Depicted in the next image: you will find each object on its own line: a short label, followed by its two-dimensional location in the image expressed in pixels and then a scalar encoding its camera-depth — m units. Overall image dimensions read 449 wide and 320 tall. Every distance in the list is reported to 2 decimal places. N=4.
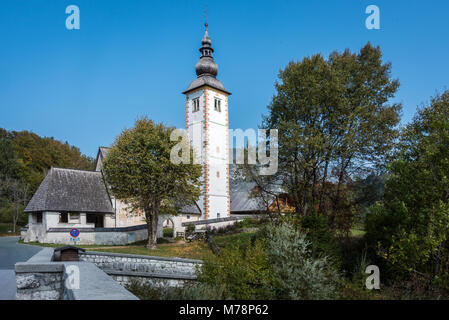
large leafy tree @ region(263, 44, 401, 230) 19.64
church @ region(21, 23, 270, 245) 28.17
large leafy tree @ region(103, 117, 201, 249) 23.89
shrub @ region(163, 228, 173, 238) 31.56
